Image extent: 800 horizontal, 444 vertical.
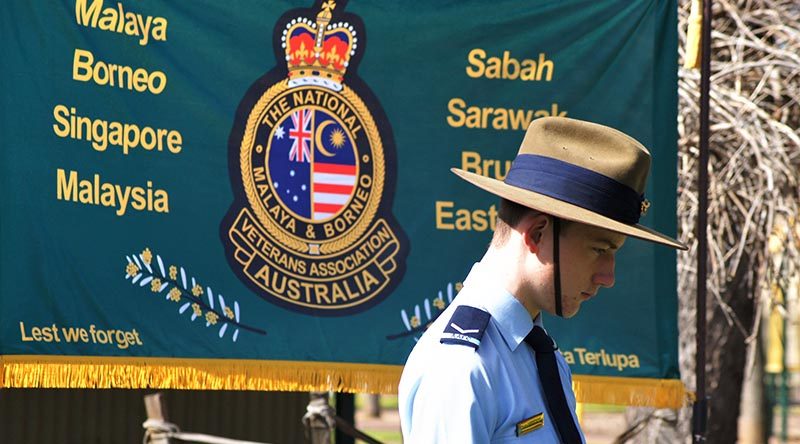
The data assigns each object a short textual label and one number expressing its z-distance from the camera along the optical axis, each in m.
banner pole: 10.12
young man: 4.45
